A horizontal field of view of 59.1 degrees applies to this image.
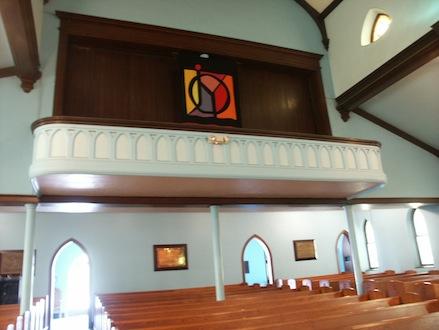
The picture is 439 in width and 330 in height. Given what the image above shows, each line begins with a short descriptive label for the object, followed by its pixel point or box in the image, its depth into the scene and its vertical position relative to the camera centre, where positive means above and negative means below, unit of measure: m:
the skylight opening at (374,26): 7.69 +4.64
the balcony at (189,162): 5.14 +1.61
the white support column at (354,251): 7.40 +0.25
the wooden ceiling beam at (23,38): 4.34 +3.16
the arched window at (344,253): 12.83 +0.41
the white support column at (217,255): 6.69 +0.32
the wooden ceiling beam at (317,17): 8.95 +5.58
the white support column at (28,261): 5.54 +0.37
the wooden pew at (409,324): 2.70 -0.43
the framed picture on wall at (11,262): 9.02 +0.60
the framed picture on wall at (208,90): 7.27 +3.41
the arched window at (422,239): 10.83 +0.55
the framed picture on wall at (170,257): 10.17 +0.52
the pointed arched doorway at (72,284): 12.64 +0.01
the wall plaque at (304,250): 11.65 +0.53
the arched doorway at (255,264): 13.78 +0.25
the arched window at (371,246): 12.60 +0.55
